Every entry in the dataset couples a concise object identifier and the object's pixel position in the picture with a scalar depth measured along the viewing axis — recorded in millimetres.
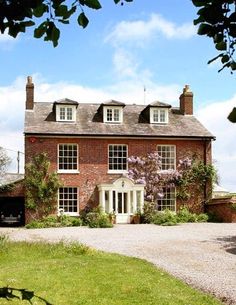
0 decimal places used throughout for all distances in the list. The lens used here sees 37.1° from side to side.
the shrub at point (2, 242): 11247
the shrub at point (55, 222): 19930
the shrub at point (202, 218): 21532
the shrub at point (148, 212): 21166
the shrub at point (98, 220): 19067
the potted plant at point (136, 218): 21145
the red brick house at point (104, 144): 21545
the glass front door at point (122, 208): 21277
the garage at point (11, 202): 21686
